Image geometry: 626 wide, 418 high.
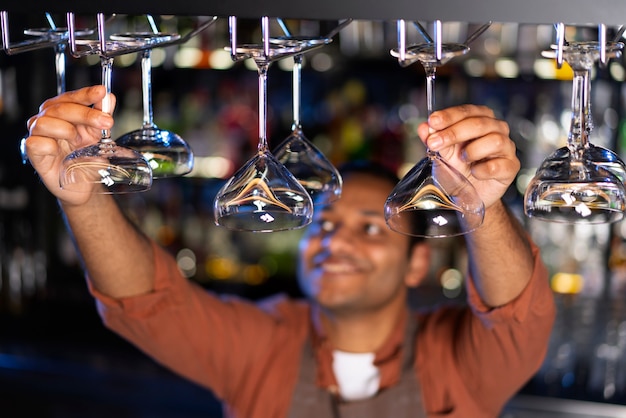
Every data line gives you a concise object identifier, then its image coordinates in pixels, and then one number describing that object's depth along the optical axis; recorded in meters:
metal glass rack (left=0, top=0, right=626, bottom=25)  0.98
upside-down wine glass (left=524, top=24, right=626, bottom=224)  1.04
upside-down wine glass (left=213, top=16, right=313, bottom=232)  1.08
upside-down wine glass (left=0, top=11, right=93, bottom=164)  1.15
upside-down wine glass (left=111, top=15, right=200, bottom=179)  1.28
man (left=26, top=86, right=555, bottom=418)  1.76
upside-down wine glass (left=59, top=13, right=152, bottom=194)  1.11
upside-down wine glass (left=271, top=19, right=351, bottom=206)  1.30
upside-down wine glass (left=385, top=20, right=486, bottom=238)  1.06
